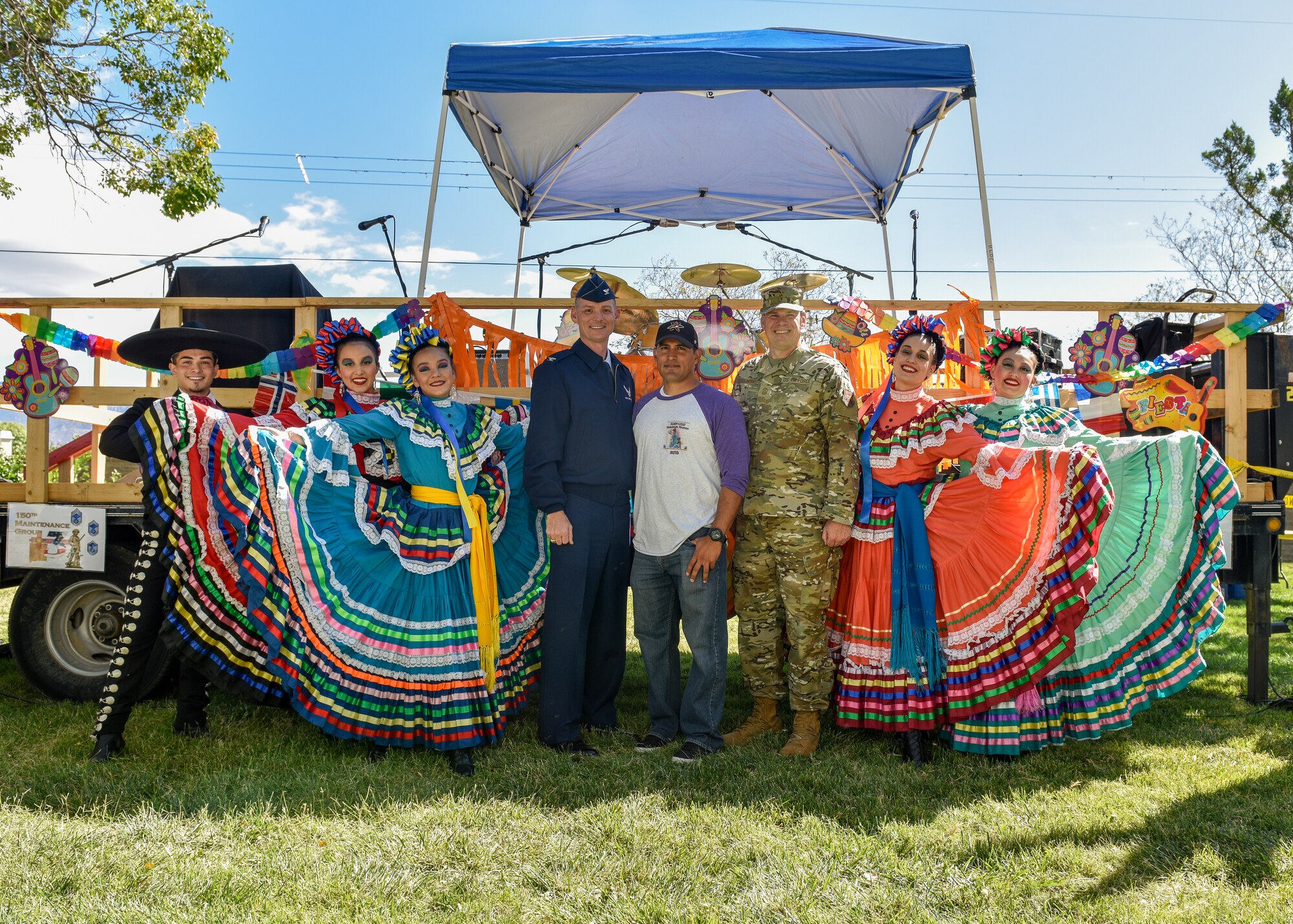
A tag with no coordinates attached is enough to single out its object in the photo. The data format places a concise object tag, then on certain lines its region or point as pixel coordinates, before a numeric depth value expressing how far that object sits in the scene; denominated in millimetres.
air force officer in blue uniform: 3680
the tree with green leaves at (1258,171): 18750
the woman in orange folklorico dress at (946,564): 3490
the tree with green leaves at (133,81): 8477
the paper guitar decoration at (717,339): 4715
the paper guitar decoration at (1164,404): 4434
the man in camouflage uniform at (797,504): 3635
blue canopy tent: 4750
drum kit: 4980
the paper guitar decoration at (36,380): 4352
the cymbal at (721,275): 7008
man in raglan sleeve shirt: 3605
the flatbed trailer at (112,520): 4406
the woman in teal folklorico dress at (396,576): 3463
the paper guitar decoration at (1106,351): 4484
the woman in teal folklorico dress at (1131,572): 3631
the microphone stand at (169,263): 7209
